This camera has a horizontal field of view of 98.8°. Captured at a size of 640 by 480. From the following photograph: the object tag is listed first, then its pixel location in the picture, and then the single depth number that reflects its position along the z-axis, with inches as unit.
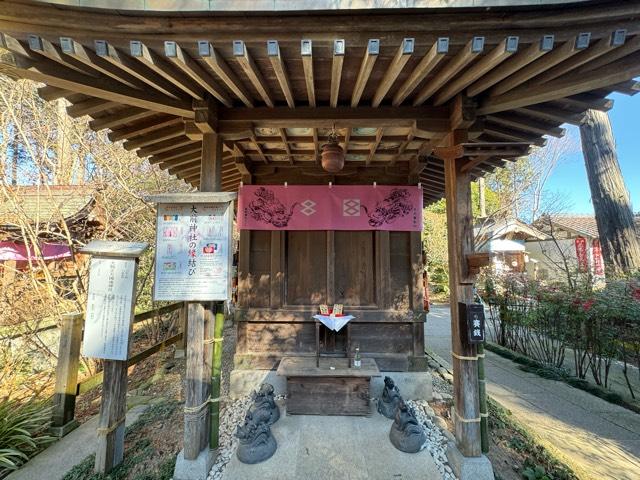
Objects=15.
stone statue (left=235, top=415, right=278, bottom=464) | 99.5
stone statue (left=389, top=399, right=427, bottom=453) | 104.5
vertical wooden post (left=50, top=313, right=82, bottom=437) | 116.0
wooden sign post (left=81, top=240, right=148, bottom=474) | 96.8
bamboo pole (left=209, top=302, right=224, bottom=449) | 102.4
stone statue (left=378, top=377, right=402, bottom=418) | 127.3
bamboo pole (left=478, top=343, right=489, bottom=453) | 99.1
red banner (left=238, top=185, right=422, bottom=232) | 153.1
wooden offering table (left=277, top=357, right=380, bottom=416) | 127.4
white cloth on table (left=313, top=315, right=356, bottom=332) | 135.5
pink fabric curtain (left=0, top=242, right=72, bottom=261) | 176.4
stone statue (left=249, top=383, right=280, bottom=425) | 113.1
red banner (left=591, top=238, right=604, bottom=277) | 464.5
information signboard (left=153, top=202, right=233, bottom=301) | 100.0
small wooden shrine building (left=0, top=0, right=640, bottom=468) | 69.2
